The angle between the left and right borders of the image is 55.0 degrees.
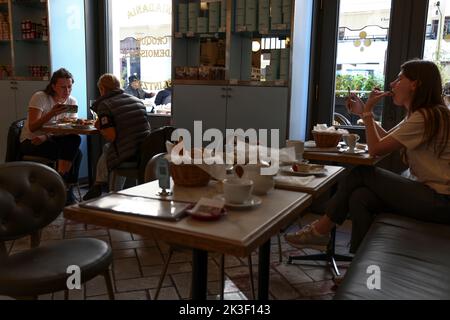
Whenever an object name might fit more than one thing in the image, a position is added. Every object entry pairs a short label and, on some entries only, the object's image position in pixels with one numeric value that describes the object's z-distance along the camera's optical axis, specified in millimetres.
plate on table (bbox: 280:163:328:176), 1822
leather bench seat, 1322
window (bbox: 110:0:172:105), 4473
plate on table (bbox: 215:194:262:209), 1300
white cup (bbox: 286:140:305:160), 2119
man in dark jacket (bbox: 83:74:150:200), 3215
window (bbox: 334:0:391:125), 3496
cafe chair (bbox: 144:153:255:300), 1930
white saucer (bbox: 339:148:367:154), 2457
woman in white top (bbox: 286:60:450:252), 2051
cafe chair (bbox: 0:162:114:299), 1485
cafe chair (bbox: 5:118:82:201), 3664
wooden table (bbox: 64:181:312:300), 1069
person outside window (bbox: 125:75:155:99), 4602
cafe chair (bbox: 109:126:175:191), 3195
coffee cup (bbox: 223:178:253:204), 1316
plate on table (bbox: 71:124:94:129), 3482
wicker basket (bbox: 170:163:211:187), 1554
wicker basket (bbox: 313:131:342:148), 2621
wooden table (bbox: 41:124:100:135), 3424
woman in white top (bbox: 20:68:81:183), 3595
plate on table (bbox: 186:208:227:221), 1192
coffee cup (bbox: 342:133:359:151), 2506
